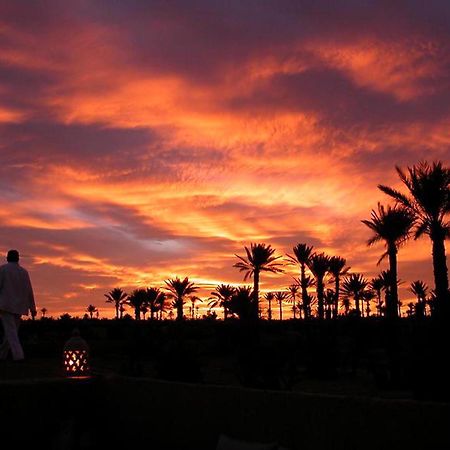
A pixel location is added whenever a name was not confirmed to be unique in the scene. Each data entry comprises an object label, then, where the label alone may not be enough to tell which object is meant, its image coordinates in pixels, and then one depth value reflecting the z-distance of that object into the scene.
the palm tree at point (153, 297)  62.69
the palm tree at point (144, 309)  67.44
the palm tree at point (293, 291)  79.53
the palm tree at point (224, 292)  48.96
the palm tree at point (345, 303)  77.09
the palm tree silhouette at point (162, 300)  63.14
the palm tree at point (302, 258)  49.34
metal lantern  7.50
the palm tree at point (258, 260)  45.03
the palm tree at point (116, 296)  76.81
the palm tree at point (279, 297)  99.19
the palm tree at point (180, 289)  56.66
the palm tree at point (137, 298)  62.44
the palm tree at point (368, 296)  69.40
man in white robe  11.80
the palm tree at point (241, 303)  31.03
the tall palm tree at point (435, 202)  26.00
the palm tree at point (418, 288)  66.46
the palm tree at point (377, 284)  65.75
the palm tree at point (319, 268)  48.12
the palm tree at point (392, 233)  30.62
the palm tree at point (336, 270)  50.91
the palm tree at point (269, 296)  94.06
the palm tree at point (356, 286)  64.06
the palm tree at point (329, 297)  55.16
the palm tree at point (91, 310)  107.74
